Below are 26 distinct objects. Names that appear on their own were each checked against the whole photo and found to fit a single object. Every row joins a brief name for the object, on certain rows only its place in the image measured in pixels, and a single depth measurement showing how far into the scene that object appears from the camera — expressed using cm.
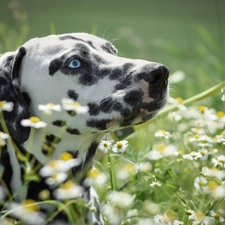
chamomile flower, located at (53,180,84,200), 251
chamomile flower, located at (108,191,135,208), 263
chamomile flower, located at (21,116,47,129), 290
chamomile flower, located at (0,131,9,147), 292
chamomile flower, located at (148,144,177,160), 314
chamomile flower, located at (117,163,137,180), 283
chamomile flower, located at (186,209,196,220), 292
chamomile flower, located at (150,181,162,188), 338
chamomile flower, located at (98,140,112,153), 319
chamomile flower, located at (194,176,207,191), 314
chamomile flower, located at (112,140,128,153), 318
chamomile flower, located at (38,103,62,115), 288
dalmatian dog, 314
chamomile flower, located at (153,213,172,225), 296
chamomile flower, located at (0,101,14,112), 299
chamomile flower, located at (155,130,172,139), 343
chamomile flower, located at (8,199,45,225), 255
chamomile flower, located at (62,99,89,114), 288
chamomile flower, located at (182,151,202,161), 324
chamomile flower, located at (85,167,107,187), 261
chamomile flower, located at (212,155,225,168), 314
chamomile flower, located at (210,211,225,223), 294
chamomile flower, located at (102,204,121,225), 273
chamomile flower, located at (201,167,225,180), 298
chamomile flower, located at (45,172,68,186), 262
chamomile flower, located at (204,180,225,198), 270
